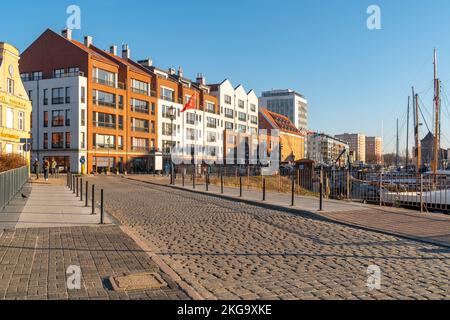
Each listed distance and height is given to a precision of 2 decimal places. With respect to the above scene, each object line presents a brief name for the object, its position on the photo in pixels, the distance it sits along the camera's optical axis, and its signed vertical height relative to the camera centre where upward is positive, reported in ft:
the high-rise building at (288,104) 502.38 +75.08
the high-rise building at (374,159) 484.79 +3.56
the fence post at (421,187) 47.74 -3.11
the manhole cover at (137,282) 16.89 -5.34
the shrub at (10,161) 71.45 -0.01
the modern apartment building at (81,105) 165.27 +24.57
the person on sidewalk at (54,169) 142.90 -2.95
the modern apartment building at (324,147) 457.06 +18.09
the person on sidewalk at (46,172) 105.70 -2.91
